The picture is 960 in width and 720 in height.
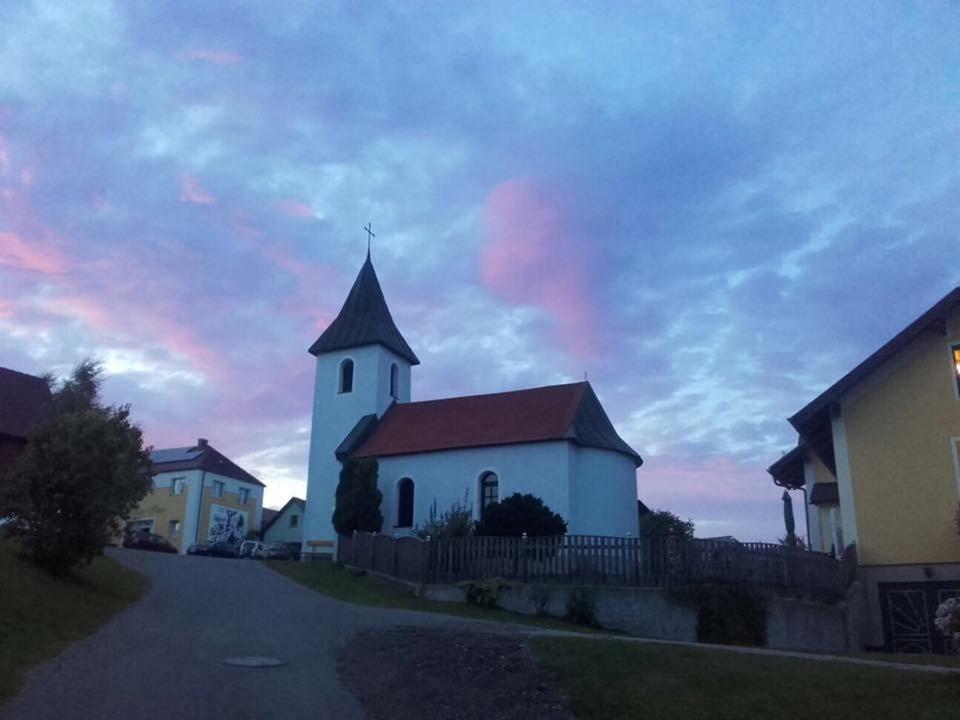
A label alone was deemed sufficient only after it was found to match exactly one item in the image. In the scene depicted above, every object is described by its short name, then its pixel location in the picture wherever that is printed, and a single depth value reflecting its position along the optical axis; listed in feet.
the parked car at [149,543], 148.36
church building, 124.47
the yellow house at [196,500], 217.56
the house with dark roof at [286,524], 233.96
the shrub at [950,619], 35.53
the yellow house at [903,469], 71.72
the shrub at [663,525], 156.11
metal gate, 70.03
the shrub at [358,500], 130.00
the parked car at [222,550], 156.04
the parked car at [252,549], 156.49
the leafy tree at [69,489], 63.46
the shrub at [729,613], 72.33
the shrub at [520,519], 100.37
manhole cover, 44.29
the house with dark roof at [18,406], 114.52
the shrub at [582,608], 76.18
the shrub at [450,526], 103.50
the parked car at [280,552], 153.48
